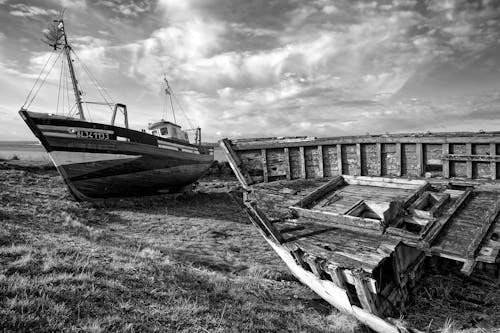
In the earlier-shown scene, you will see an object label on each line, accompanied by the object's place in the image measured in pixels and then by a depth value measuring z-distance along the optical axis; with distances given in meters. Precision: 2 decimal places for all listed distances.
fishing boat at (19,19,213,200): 12.73
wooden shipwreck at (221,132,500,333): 5.42
